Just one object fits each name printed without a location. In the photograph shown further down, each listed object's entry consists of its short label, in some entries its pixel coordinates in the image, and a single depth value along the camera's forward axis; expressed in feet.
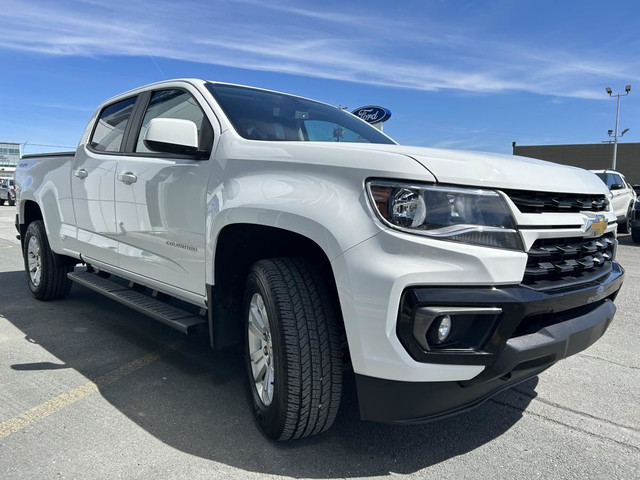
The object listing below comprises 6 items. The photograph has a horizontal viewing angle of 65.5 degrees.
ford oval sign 43.88
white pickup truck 6.22
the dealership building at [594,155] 138.31
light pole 117.29
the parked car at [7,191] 83.30
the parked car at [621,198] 40.75
